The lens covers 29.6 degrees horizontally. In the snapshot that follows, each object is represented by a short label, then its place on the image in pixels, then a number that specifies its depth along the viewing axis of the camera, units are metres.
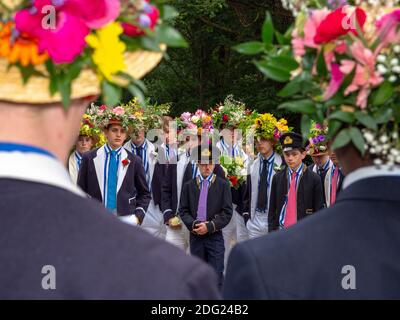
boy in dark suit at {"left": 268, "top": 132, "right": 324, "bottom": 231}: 9.50
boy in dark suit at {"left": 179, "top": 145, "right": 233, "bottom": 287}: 9.69
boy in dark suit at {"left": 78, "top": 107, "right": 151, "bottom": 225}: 9.71
